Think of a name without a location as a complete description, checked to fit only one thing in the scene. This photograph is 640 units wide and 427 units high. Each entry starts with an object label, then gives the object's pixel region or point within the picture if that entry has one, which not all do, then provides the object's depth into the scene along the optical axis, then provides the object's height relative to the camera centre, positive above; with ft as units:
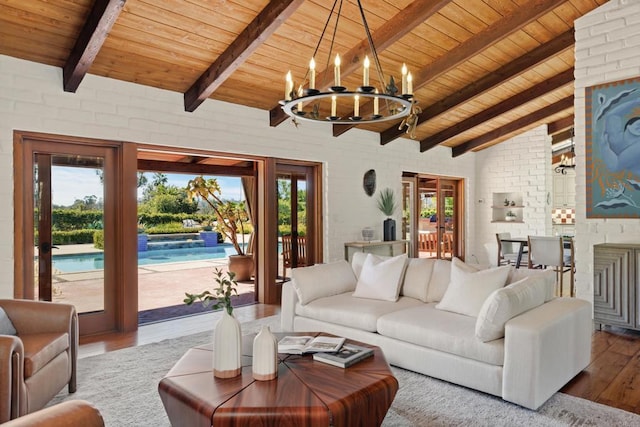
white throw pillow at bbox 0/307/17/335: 8.66 -2.20
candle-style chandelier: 7.51 +2.24
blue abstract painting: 14.65 +2.15
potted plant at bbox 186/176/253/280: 26.66 +0.23
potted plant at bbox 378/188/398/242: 23.02 +0.24
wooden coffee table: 6.07 -2.75
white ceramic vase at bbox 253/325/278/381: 7.08 -2.36
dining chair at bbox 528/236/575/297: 19.88 -1.94
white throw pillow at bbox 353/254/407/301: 12.62 -1.97
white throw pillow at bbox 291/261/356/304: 13.05 -2.08
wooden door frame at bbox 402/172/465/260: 30.21 +0.04
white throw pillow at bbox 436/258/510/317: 10.64 -1.92
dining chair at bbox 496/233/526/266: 23.61 -2.22
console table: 21.16 -1.72
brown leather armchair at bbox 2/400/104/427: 4.17 -2.04
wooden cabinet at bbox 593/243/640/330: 13.47 -2.40
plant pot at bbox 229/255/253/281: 25.05 -2.93
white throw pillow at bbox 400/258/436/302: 12.68 -1.96
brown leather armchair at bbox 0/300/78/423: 6.91 -2.57
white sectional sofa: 8.67 -2.58
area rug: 8.15 -3.94
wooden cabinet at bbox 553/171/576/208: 32.86 +1.64
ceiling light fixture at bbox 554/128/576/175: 27.20 +2.96
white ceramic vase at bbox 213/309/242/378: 7.13 -2.20
